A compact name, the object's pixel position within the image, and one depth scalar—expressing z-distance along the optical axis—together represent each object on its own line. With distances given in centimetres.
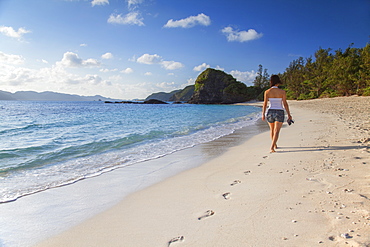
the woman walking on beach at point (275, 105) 604
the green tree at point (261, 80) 10494
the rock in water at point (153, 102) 11834
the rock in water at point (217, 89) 9744
